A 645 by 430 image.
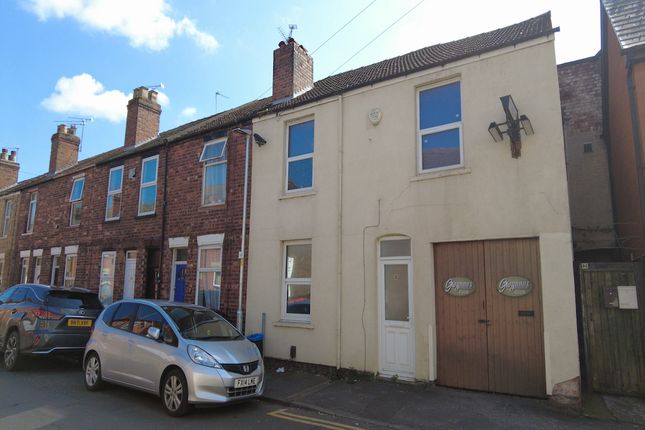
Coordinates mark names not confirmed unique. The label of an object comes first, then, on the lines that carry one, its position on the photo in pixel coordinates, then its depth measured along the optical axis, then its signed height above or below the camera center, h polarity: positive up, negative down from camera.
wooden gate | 6.56 -0.63
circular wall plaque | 8.90 +3.36
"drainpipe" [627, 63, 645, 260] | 7.07 +2.49
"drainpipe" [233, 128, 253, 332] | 10.33 +1.48
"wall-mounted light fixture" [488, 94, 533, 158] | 6.82 +2.53
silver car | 6.06 -1.09
